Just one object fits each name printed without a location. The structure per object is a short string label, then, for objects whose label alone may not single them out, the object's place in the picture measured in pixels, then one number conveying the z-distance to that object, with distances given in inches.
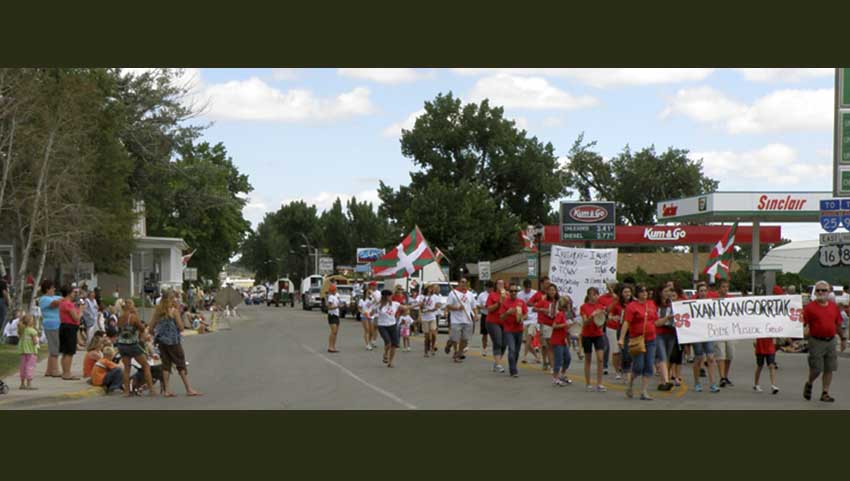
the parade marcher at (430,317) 1005.8
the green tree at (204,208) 2251.5
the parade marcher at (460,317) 916.6
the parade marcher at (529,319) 863.7
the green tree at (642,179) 3769.7
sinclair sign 1809.8
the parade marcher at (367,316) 1097.5
